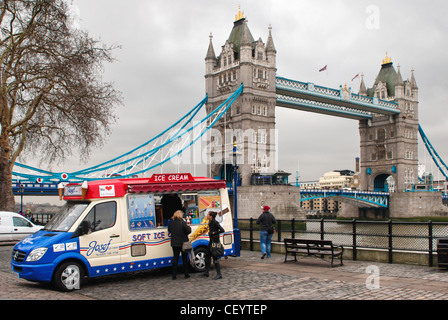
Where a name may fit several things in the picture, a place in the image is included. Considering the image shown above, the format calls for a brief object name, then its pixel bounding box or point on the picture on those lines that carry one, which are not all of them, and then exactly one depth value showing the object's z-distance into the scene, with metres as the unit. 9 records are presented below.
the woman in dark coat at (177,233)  10.23
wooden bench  11.83
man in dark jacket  13.41
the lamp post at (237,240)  12.72
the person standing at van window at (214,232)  10.23
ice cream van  9.05
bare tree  19.03
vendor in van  10.98
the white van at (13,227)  18.62
